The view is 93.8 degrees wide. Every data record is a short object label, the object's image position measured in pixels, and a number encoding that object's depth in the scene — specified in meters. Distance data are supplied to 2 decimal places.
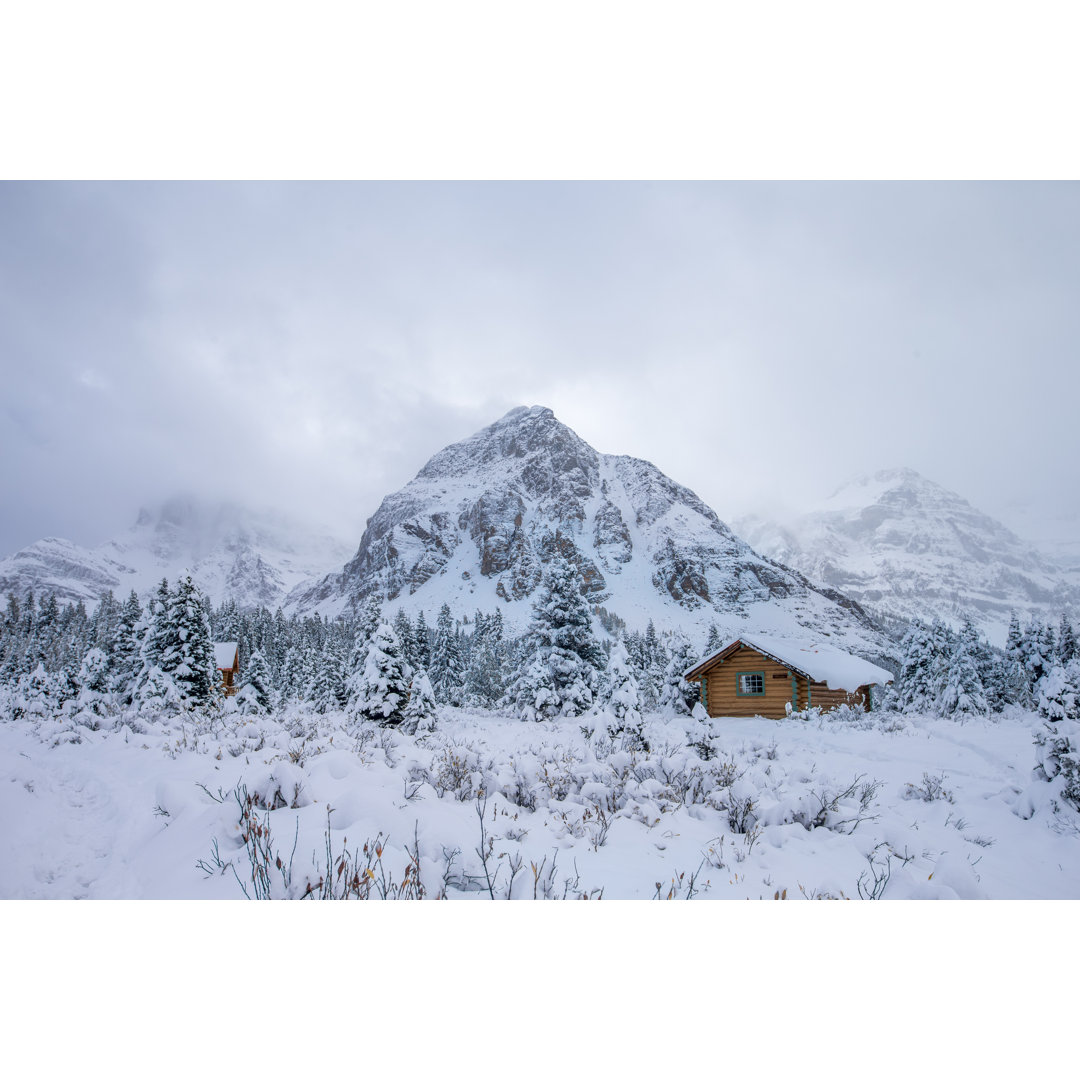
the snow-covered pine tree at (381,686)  15.06
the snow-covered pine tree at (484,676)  51.91
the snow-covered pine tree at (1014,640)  44.88
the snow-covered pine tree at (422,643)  47.48
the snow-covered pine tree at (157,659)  21.62
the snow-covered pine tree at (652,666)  36.97
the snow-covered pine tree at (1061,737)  5.91
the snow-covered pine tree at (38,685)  20.45
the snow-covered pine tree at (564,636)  22.94
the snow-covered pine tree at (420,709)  13.70
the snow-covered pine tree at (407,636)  43.28
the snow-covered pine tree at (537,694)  21.97
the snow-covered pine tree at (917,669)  38.44
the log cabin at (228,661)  42.41
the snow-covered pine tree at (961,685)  30.28
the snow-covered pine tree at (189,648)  22.89
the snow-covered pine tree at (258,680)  29.35
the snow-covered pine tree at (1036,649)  40.56
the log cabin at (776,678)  21.83
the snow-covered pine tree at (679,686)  25.80
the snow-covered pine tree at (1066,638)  38.84
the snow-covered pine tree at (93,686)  10.69
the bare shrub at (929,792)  6.75
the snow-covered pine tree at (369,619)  18.98
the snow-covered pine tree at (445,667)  50.06
